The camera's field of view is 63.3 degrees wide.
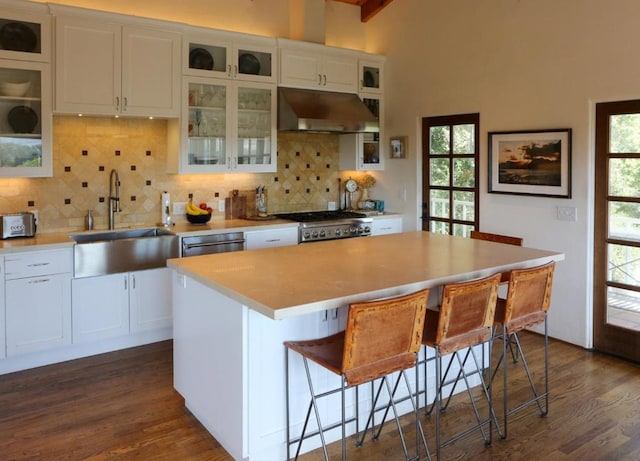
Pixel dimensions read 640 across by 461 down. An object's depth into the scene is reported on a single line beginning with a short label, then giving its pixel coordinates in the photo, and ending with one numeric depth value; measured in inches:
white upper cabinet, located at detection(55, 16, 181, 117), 156.8
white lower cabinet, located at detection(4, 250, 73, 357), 145.0
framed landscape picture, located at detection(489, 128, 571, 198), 169.2
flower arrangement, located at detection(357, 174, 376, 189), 246.5
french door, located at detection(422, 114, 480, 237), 201.2
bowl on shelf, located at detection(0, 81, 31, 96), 150.1
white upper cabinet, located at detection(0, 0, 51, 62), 147.3
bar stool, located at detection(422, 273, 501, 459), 98.9
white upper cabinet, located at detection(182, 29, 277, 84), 181.0
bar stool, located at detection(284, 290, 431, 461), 86.2
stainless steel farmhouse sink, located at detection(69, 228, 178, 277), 156.3
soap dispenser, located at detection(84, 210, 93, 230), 175.6
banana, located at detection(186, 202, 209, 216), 192.2
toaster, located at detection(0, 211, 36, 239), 156.0
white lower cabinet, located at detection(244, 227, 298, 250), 188.4
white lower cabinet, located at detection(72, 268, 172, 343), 156.8
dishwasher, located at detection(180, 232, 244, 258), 175.2
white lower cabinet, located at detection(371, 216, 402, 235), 221.3
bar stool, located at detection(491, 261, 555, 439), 111.6
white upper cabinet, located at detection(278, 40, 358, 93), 204.2
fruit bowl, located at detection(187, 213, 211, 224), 191.2
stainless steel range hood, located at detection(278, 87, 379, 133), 195.5
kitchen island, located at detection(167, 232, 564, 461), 95.5
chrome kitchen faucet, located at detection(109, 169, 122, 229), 182.1
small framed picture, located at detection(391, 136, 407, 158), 226.4
